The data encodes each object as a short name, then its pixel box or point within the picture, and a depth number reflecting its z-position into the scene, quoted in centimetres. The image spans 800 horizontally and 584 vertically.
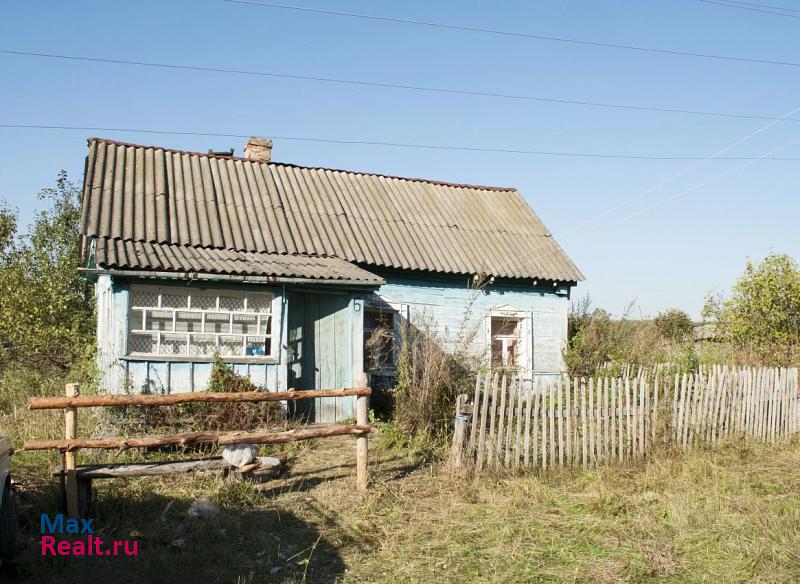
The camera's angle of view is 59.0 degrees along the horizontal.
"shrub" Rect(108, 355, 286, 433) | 943
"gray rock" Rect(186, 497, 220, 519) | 632
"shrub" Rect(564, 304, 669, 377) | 1361
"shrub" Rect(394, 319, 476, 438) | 929
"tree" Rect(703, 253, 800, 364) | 1486
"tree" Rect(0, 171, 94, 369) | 1427
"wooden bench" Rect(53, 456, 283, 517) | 624
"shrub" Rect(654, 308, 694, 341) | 2466
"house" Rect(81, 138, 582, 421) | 1053
